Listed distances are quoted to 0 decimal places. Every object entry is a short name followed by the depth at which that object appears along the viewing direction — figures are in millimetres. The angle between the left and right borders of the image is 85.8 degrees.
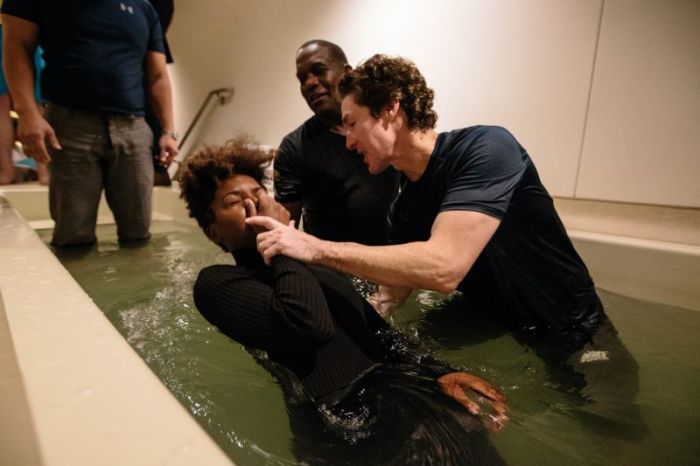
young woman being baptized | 624
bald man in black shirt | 1511
